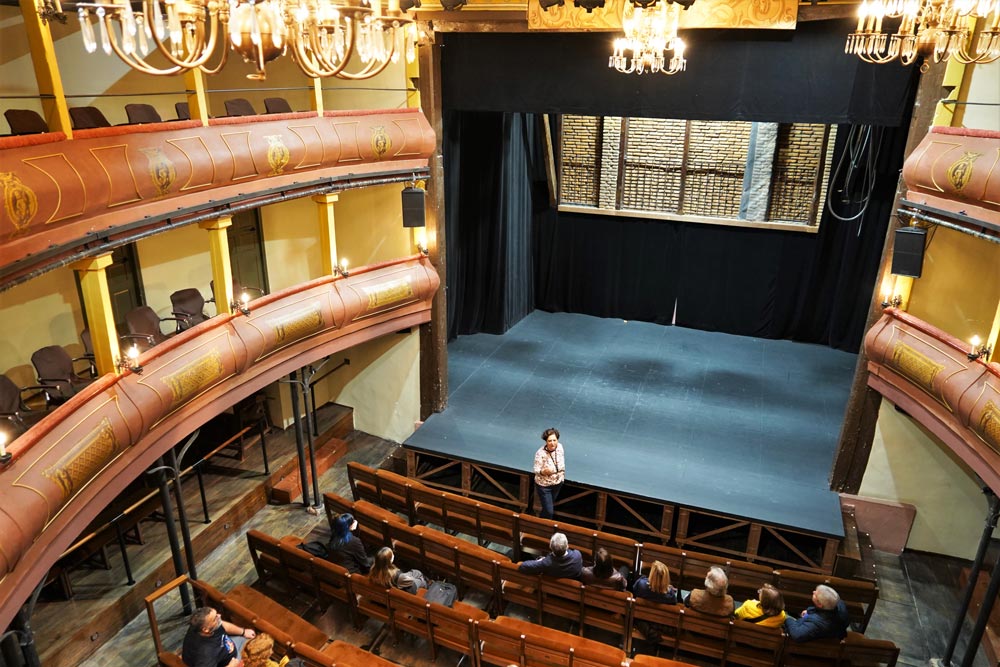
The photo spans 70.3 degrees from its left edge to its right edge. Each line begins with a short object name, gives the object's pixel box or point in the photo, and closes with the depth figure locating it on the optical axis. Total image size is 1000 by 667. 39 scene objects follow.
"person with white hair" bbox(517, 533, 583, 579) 6.44
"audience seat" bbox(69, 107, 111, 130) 6.54
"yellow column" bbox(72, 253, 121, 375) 5.91
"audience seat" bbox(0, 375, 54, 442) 5.98
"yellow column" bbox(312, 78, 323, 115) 8.06
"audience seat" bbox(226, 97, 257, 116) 7.87
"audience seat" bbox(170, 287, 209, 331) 8.36
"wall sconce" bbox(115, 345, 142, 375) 6.22
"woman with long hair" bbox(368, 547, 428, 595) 6.45
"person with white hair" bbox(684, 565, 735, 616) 6.04
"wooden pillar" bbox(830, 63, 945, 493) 7.93
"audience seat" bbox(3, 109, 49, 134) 6.06
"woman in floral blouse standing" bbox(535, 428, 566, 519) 8.10
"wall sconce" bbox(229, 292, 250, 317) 7.64
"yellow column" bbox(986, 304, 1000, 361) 6.45
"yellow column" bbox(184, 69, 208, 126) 6.79
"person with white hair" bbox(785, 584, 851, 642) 5.80
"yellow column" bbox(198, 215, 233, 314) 7.21
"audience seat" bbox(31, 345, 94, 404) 6.57
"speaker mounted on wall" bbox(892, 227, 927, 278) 7.17
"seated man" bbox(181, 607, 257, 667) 5.40
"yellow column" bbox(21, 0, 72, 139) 5.34
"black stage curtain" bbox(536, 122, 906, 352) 11.90
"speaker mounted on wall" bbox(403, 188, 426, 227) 9.17
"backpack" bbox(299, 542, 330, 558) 7.30
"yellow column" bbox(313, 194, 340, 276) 8.62
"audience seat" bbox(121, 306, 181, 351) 7.46
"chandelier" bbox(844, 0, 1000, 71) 4.69
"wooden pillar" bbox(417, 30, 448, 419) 9.30
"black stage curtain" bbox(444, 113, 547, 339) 11.77
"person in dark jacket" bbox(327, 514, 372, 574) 7.05
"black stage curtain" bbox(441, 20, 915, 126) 7.77
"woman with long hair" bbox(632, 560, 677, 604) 6.25
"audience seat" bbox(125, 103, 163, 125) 7.01
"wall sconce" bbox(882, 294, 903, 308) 7.76
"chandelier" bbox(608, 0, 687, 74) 6.54
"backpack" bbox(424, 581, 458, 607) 6.64
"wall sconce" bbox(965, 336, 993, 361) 6.54
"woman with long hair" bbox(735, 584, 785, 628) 6.01
